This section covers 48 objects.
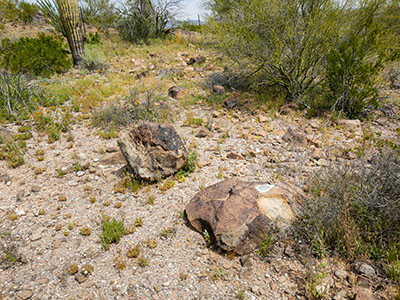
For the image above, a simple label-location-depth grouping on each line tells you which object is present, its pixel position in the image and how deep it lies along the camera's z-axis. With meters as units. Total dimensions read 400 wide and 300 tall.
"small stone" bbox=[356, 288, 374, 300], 2.34
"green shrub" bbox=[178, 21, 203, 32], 16.48
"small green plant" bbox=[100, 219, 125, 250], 3.24
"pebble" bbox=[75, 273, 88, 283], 2.76
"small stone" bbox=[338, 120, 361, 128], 5.68
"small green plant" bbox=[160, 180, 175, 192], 4.08
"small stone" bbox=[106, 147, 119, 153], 5.23
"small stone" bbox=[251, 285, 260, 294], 2.56
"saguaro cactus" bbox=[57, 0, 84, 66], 9.34
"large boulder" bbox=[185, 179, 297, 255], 2.95
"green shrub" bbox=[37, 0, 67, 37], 9.52
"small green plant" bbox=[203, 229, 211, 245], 3.13
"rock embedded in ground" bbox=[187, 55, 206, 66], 10.75
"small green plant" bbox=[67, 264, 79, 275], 2.85
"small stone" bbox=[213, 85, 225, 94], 7.68
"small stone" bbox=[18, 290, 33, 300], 2.59
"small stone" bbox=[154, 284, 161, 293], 2.64
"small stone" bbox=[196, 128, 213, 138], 5.65
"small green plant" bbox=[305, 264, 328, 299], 2.42
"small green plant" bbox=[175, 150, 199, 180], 4.36
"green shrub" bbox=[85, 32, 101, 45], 13.00
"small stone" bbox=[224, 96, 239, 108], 6.96
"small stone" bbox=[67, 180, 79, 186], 4.42
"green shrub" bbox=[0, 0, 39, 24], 18.19
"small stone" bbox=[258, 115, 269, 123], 6.16
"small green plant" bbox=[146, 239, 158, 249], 3.14
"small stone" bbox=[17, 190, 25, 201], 4.07
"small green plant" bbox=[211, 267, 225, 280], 2.71
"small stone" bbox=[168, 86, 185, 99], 7.61
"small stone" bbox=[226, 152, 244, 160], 4.82
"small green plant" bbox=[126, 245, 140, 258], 3.02
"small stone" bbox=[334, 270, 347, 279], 2.59
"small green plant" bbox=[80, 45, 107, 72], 9.77
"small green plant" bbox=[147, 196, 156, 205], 3.86
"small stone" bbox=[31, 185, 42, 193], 4.24
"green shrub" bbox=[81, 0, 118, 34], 15.72
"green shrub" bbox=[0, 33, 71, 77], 8.58
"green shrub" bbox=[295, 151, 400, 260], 2.77
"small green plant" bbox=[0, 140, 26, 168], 4.84
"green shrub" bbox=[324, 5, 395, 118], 5.65
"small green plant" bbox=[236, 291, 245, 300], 2.49
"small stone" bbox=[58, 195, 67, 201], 4.03
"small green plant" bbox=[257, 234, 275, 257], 2.89
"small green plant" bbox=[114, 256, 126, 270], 2.87
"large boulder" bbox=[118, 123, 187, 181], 4.14
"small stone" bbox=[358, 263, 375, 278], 2.55
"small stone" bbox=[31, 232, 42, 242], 3.35
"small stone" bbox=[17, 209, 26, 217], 3.77
